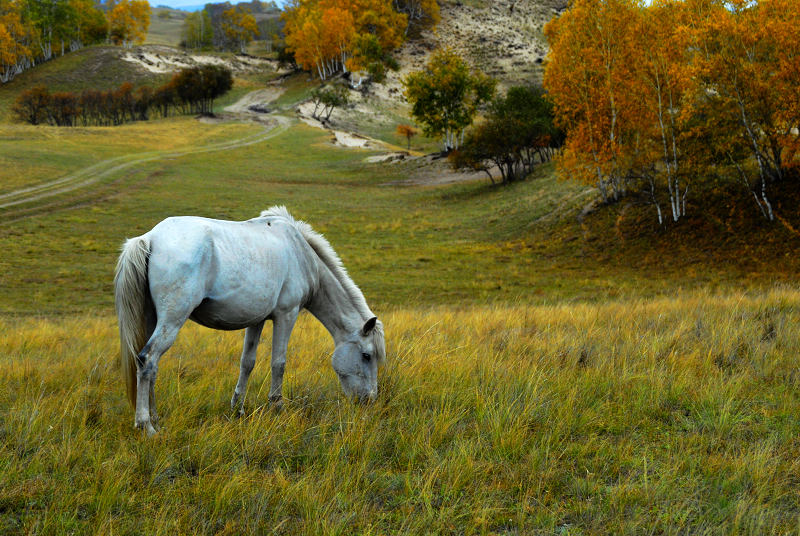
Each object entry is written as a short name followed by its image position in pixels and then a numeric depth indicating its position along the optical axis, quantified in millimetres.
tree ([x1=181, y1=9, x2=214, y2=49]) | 163188
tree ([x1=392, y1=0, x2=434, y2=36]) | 129750
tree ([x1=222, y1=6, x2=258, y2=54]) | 151375
